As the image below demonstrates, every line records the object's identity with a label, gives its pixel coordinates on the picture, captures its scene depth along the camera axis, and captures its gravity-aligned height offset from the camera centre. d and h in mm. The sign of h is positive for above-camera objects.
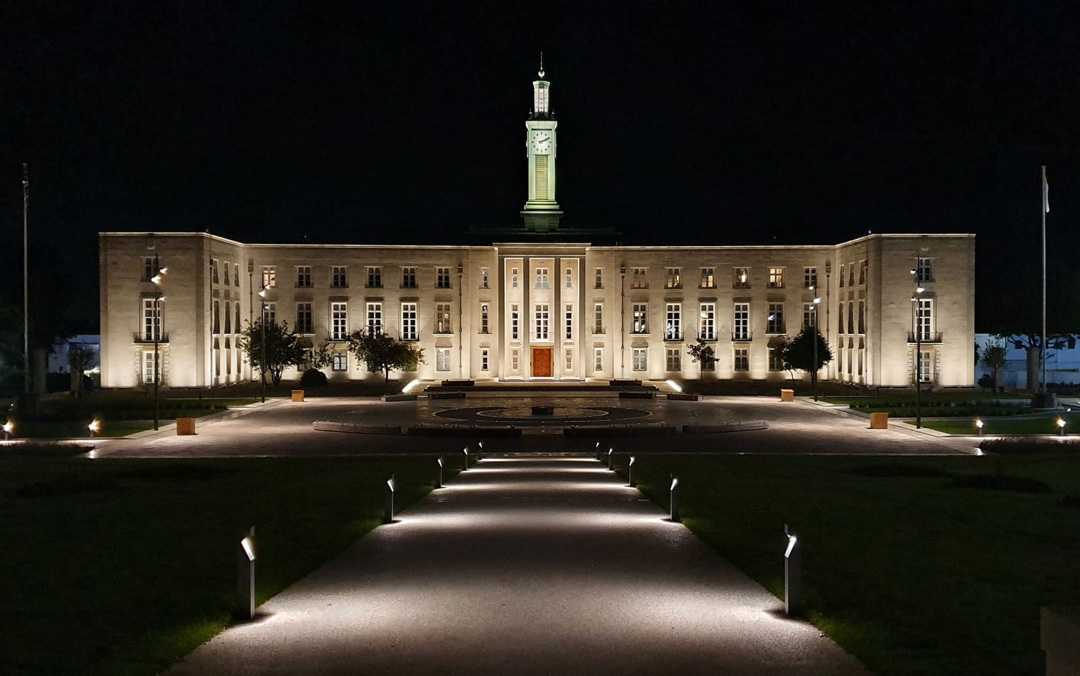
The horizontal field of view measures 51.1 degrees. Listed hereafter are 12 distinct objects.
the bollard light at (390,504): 19766 -2991
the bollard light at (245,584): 12414 -2715
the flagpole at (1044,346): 49750 -484
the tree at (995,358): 74375 -1481
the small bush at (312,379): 76062 -2648
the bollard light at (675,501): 20188 -2949
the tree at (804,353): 75375 -1080
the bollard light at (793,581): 12680 -2750
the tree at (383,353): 79375 -961
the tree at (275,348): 76312 -566
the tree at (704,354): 86625 -1281
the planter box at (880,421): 45281 -3392
